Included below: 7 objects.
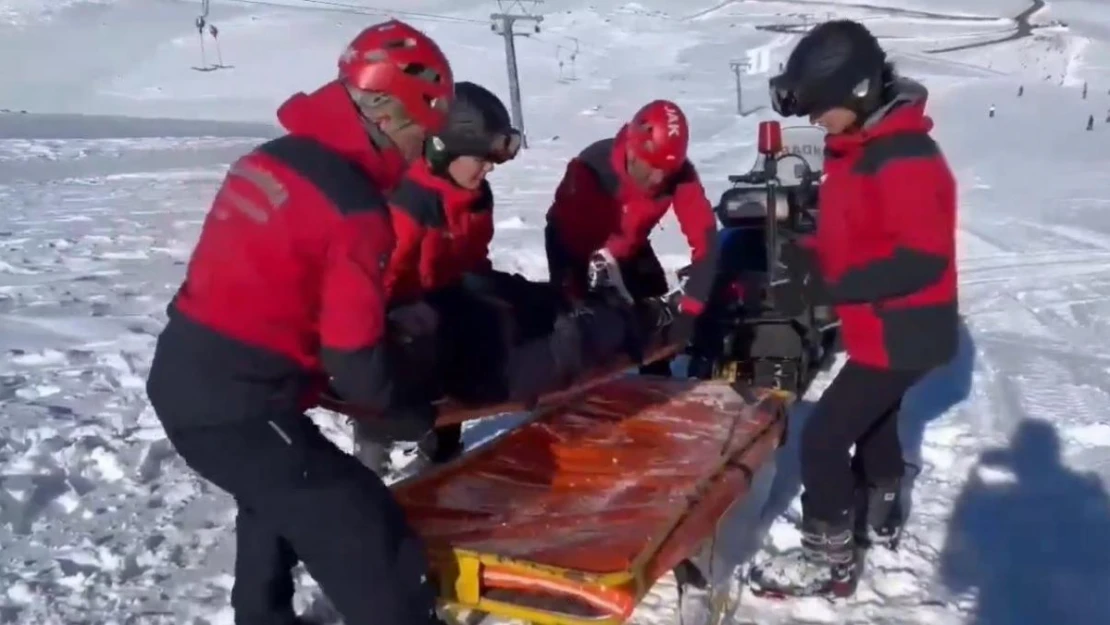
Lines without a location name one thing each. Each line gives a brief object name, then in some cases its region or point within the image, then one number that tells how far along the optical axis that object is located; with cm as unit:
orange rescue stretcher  310
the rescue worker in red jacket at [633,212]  516
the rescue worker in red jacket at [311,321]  267
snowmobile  574
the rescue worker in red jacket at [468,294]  444
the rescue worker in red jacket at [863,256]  360
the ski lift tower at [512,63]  2434
